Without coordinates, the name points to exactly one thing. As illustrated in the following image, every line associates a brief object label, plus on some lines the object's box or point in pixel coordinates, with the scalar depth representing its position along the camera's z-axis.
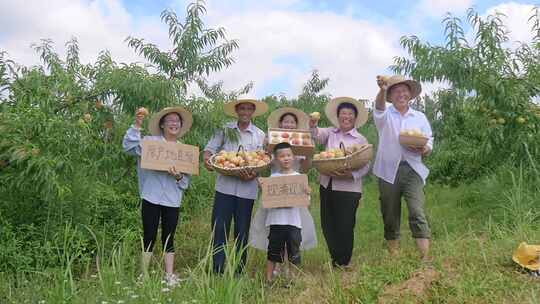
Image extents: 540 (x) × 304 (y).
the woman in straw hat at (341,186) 4.53
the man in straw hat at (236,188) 4.55
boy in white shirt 4.33
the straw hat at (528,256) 3.59
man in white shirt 4.35
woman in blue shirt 4.24
